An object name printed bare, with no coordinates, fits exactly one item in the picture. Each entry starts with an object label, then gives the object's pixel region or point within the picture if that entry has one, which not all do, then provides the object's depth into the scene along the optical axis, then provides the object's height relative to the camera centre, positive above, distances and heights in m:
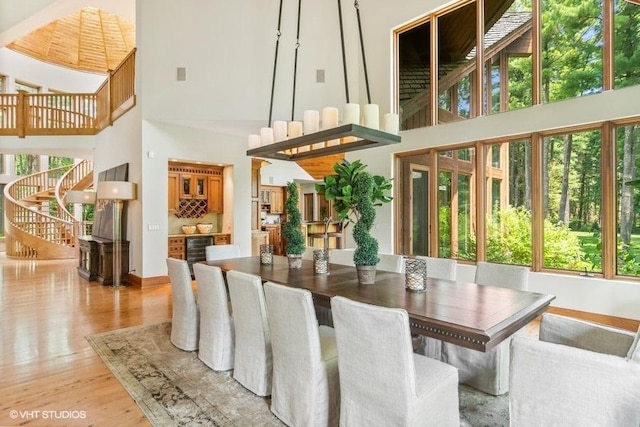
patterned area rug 2.21 -1.28
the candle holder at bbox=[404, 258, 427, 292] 2.41 -0.45
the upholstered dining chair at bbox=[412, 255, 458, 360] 2.89 -0.57
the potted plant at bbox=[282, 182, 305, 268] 3.37 -0.18
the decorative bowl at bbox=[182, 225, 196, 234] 6.91 -0.30
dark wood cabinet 6.15 -0.84
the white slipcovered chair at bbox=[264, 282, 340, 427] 1.96 -0.88
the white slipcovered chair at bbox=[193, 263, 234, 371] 2.74 -0.86
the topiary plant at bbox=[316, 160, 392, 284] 2.62 -0.18
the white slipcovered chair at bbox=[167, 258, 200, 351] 3.11 -0.86
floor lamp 5.77 +0.26
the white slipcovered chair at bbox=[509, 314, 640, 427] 1.29 -0.68
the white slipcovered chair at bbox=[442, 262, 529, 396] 2.51 -1.09
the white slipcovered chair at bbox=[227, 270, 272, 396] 2.34 -0.82
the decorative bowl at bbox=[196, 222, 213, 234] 7.04 -0.28
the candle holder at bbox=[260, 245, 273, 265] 3.62 -0.43
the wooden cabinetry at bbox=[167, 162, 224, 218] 6.78 +0.50
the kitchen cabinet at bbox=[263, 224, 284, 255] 10.22 -0.66
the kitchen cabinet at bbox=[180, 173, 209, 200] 6.90 +0.56
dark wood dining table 1.71 -0.54
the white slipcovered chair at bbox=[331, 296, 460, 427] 1.58 -0.82
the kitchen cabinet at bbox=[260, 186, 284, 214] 10.77 +0.48
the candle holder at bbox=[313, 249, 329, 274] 3.06 -0.42
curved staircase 9.13 -0.25
